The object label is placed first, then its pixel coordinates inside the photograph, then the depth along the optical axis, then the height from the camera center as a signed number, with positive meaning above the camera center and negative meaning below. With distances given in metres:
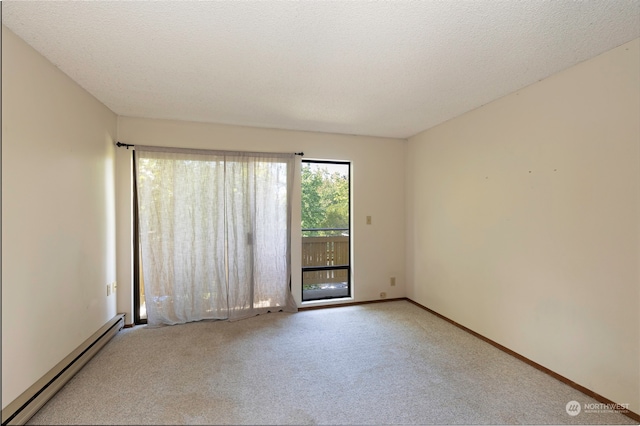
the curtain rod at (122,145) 3.17 +0.82
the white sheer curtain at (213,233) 3.26 -0.21
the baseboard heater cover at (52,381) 1.65 -1.14
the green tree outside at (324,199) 4.00 +0.23
